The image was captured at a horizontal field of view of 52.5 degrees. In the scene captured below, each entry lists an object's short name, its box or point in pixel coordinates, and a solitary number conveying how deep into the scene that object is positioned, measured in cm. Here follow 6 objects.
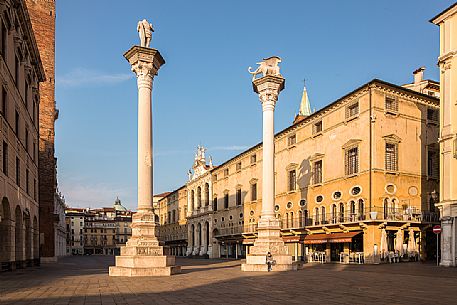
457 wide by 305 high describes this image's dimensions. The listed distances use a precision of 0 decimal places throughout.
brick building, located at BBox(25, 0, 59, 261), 5266
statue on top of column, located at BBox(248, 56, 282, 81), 3000
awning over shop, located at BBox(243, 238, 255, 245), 6006
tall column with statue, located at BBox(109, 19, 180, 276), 2184
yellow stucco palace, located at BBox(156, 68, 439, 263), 3916
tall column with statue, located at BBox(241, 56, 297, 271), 2711
